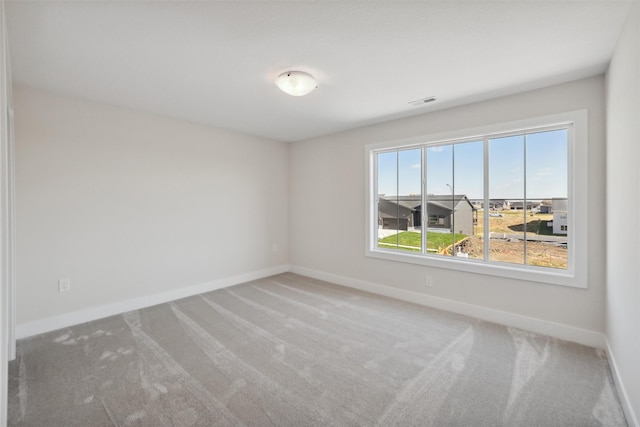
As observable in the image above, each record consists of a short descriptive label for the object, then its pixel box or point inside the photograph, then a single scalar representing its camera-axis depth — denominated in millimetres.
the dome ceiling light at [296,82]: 2420
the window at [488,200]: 2756
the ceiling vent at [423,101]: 3043
